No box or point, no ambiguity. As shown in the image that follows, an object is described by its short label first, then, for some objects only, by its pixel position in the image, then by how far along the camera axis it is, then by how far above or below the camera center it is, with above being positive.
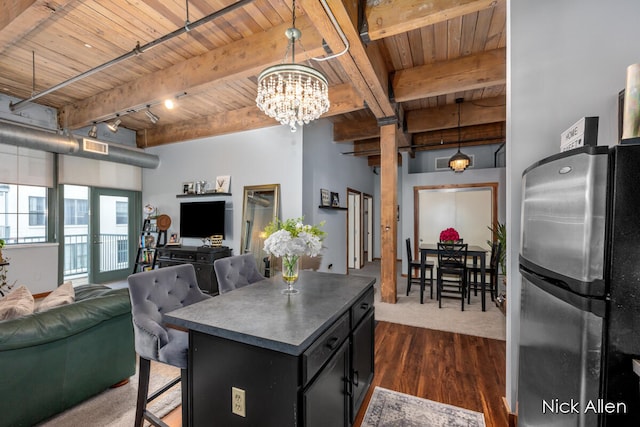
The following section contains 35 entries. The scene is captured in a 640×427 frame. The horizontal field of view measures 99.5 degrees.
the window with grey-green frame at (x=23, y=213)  4.35 -0.15
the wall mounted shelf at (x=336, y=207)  4.89 +0.03
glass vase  1.81 -0.42
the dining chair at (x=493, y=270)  4.08 -0.92
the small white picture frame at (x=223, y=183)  5.04 +0.45
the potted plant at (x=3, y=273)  3.58 -1.04
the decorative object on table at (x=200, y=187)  5.26 +0.38
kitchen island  1.13 -0.70
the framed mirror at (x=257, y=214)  4.66 -0.12
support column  4.16 -0.01
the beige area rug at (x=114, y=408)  1.80 -1.44
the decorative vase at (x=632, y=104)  1.07 +0.44
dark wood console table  4.55 -0.92
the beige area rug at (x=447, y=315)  3.32 -1.46
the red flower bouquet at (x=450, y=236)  4.34 -0.41
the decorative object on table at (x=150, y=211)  5.77 -0.11
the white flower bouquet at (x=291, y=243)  1.71 -0.22
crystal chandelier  1.91 +0.87
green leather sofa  1.57 -1.00
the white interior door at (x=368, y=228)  8.19 -0.58
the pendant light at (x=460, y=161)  4.58 +0.85
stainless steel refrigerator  0.82 -0.24
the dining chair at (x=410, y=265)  4.57 -0.95
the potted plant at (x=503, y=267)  3.62 -0.78
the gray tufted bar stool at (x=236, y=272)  2.18 -0.56
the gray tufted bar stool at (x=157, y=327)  1.47 -0.69
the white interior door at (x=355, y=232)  6.95 -0.61
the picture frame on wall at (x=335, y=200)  5.43 +0.19
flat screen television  5.02 -0.23
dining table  3.84 -0.74
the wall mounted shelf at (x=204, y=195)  5.10 +0.23
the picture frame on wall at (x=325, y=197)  5.03 +0.22
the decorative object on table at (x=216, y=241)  4.89 -0.62
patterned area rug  1.82 -1.43
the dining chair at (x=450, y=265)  3.96 -0.83
